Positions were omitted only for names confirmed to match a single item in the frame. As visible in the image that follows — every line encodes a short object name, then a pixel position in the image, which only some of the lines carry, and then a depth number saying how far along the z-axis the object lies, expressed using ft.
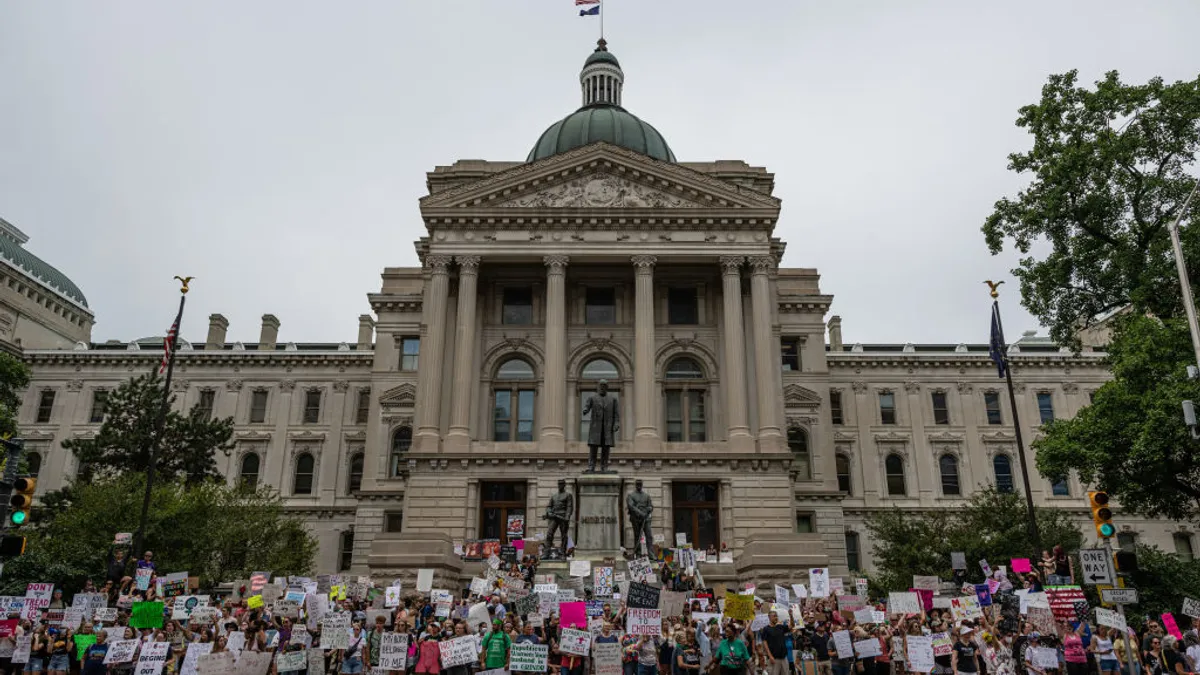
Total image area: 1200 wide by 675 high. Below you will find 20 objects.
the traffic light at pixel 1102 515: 50.29
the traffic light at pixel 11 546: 53.36
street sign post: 48.91
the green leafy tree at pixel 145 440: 136.77
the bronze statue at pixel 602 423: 95.14
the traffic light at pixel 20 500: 53.67
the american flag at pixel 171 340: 106.63
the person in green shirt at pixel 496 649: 48.11
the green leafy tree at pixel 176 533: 100.22
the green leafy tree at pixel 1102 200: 96.12
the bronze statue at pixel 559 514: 90.48
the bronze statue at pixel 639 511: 89.40
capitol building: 127.75
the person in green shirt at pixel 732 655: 49.37
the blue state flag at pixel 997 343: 110.63
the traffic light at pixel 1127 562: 50.39
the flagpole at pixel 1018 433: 94.67
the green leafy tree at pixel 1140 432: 85.46
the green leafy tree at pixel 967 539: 119.03
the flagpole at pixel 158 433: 93.20
